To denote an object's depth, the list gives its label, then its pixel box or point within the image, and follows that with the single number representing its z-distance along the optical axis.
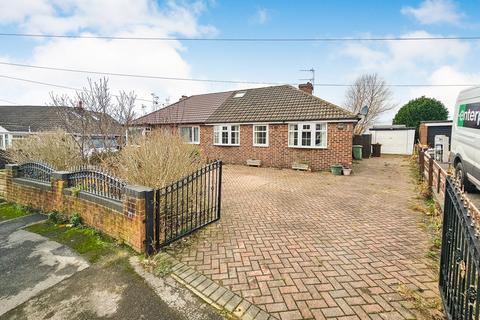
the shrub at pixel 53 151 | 8.17
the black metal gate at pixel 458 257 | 1.88
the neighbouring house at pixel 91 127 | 8.29
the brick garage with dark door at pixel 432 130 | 20.17
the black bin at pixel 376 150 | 20.17
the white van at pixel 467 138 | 5.73
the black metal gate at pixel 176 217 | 3.89
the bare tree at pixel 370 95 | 30.83
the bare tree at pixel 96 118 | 8.27
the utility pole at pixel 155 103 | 9.75
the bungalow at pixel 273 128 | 12.40
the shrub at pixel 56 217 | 5.44
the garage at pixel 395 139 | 21.59
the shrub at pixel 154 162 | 5.05
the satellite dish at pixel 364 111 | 12.65
